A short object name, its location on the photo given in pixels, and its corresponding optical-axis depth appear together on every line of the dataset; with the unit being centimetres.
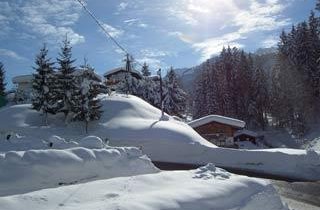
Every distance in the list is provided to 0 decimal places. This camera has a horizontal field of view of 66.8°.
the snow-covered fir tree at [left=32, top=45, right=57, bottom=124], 2233
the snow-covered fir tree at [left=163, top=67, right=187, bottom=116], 3430
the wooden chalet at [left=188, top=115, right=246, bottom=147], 2481
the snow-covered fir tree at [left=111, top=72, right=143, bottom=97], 3288
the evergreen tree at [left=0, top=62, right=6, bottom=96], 3554
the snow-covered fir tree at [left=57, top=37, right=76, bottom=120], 2195
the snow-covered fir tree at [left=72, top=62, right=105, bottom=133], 2081
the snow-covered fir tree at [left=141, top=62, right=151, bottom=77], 4831
